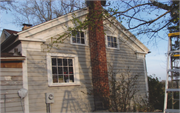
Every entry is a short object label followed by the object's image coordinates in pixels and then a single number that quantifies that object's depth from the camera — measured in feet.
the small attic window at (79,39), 30.16
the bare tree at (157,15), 18.69
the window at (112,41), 34.64
